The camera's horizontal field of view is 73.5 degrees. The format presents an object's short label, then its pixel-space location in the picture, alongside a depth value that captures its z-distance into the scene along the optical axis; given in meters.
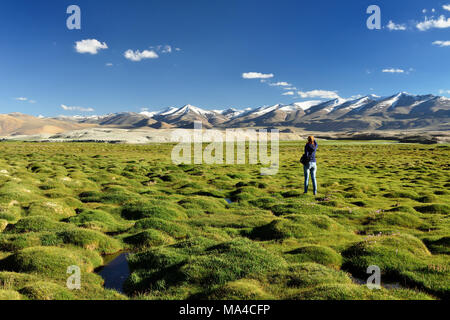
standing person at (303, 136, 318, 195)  23.97
